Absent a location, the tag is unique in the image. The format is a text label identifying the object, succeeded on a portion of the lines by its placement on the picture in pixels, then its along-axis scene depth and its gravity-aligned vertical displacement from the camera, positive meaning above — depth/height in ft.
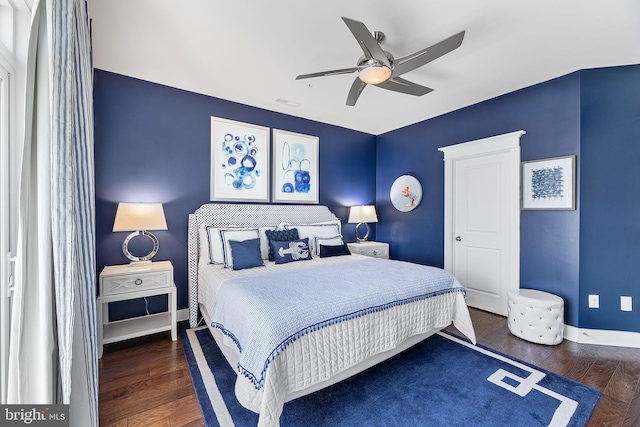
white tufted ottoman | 8.58 -3.53
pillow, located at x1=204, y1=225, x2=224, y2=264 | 9.82 -1.33
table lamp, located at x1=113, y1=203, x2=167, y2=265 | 8.38 -0.32
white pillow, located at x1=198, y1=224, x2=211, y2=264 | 10.08 -1.39
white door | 10.71 -0.33
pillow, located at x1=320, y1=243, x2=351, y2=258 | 11.26 -1.73
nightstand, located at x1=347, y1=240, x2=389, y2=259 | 14.19 -2.09
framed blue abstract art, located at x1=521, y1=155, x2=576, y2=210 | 9.25 +0.98
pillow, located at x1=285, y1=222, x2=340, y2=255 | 11.76 -0.98
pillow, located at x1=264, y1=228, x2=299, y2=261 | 10.78 -1.07
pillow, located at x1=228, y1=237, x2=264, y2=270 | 9.16 -1.55
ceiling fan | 5.71 +3.69
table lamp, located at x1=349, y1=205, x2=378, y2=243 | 14.90 -0.22
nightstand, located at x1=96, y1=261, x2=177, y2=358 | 7.89 -2.58
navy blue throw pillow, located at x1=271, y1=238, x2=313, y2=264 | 10.08 -1.57
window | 3.75 +1.18
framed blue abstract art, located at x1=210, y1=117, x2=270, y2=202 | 11.37 +2.17
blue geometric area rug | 5.52 -4.33
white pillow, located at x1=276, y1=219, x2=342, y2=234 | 11.85 -0.65
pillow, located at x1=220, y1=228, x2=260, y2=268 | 9.50 -0.99
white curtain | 3.54 -0.22
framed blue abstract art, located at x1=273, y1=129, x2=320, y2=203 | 12.98 +2.18
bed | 5.00 -2.23
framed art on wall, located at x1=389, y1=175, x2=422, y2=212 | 14.37 +0.97
